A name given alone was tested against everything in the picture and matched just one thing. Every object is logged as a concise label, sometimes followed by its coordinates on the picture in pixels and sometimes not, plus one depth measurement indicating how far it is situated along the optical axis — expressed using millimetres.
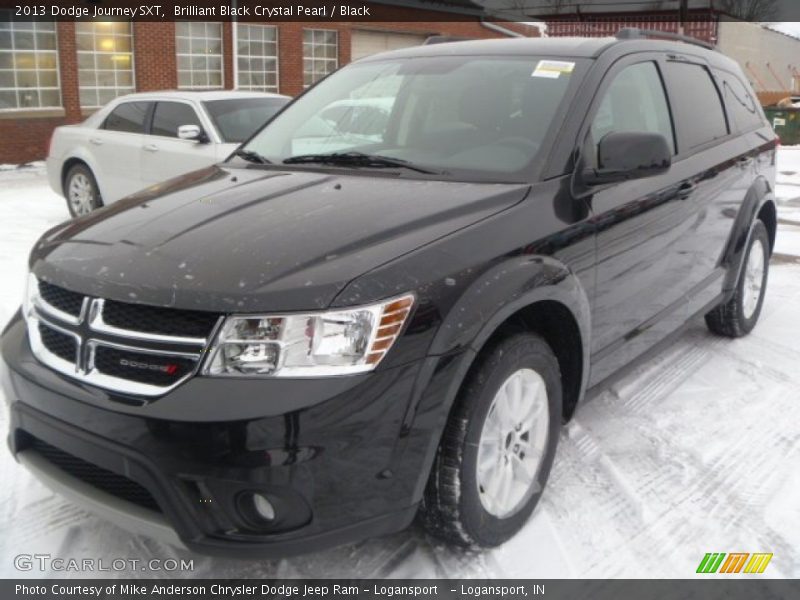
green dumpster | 21047
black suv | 2273
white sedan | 8273
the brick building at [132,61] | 15648
